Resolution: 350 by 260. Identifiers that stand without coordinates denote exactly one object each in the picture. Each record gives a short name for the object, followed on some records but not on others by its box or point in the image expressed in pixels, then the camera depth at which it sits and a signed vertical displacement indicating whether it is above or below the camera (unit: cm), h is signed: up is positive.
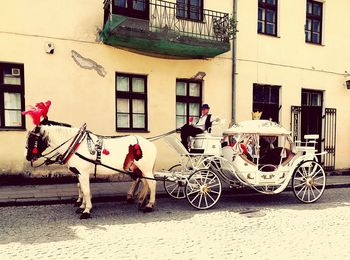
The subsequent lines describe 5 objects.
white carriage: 668 -112
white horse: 584 -74
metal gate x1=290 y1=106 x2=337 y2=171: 1305 -92
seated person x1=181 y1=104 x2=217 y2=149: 688 -35
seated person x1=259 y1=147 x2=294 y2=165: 746 -95
